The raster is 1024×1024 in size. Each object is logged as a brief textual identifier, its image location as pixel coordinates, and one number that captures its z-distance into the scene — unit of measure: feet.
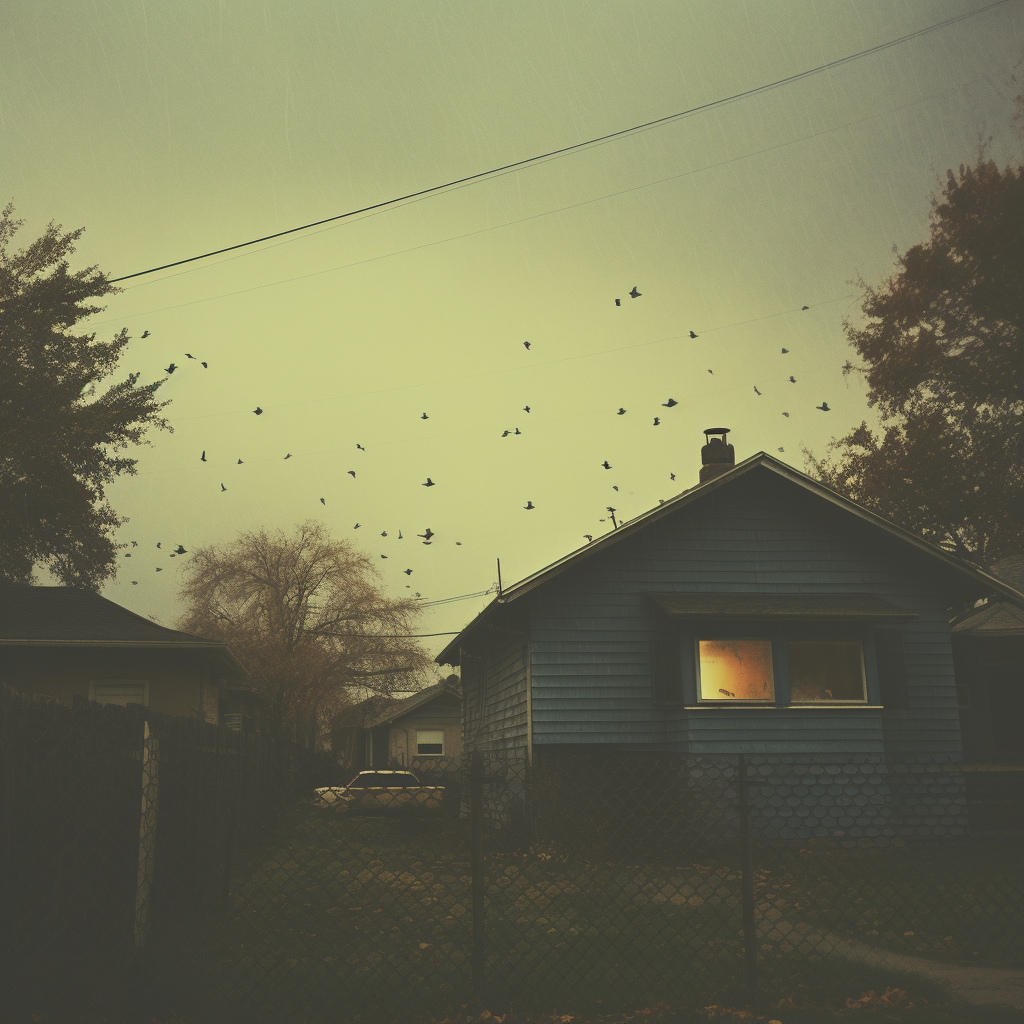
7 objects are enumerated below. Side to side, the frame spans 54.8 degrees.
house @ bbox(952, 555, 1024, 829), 68.69
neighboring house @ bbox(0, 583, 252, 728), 58.80
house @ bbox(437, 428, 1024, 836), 48.21
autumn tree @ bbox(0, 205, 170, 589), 81.82
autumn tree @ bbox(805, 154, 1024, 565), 104.58
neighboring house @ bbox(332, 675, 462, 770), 166.81
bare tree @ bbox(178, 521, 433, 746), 157.79
